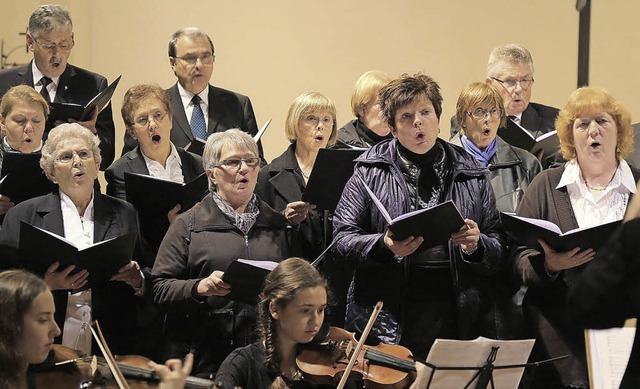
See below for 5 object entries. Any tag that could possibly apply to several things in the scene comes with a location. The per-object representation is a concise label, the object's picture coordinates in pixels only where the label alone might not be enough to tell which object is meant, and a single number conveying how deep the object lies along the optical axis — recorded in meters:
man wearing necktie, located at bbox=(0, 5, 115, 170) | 9.22
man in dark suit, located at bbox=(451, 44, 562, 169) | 9.39
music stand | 5.87
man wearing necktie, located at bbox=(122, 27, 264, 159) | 9.48
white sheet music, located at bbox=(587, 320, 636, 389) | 5.47
